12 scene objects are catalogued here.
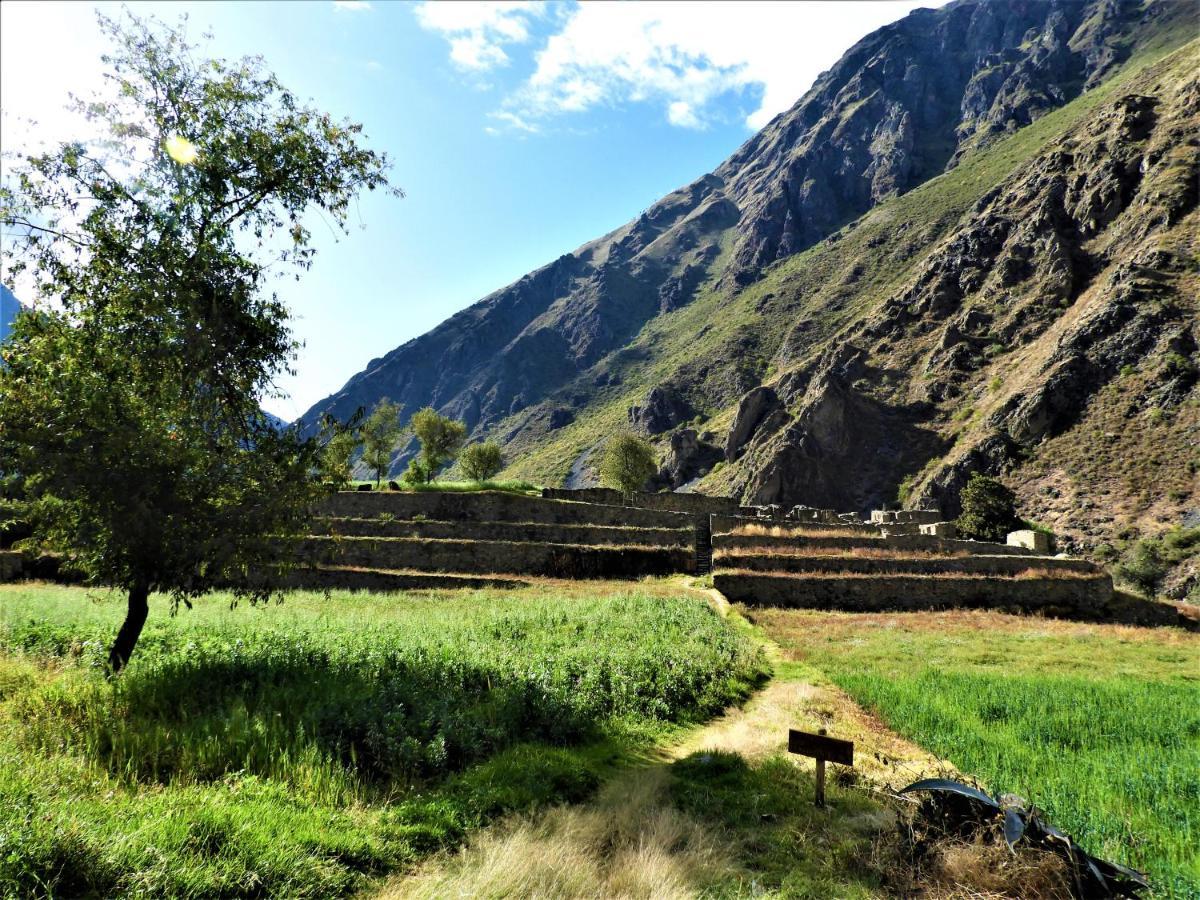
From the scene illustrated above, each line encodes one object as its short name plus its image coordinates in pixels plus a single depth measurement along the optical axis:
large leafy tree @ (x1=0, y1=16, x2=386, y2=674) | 9.72
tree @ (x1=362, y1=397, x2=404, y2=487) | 58.84
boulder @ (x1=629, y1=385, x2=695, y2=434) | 140.55
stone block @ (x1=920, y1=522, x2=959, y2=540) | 38.44
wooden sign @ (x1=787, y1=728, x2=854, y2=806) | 6.63
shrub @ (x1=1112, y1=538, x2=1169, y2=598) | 45.25
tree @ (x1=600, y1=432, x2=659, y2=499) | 80.67
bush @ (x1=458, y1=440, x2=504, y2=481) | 72.25
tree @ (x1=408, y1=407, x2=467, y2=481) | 66.38
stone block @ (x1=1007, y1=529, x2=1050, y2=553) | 36.22
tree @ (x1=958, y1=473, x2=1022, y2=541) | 53.19
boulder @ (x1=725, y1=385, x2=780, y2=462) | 113.00
